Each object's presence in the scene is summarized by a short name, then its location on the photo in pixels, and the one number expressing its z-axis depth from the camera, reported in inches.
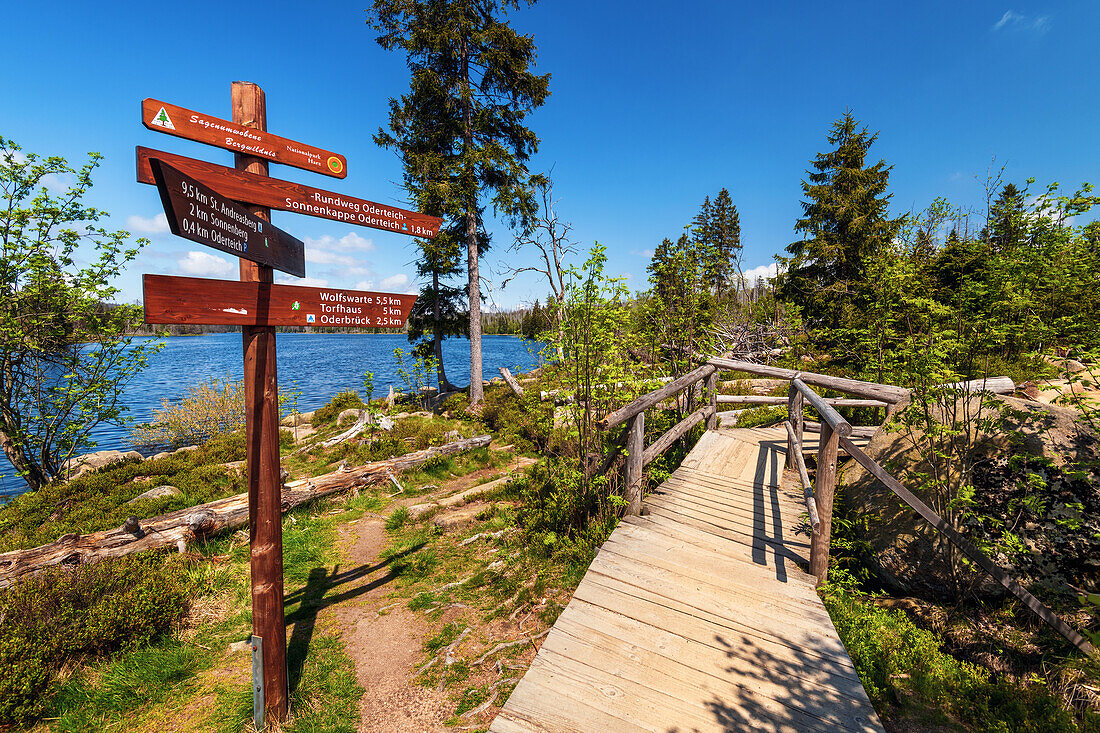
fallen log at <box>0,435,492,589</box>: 177.6
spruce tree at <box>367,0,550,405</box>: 510.3
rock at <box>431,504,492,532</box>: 253.8
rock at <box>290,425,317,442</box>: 536.7
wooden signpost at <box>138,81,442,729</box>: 107.8
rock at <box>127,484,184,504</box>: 278.3
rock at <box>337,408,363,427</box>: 554.6
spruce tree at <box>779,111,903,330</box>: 645.3
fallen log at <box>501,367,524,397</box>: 581.3
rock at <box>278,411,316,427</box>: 600.0
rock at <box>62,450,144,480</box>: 379.4
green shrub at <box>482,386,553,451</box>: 429.0
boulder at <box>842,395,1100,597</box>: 143.7
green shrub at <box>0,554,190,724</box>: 124.0
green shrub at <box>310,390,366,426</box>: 627.8
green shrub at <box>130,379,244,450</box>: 568.1
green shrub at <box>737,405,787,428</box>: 378.6
